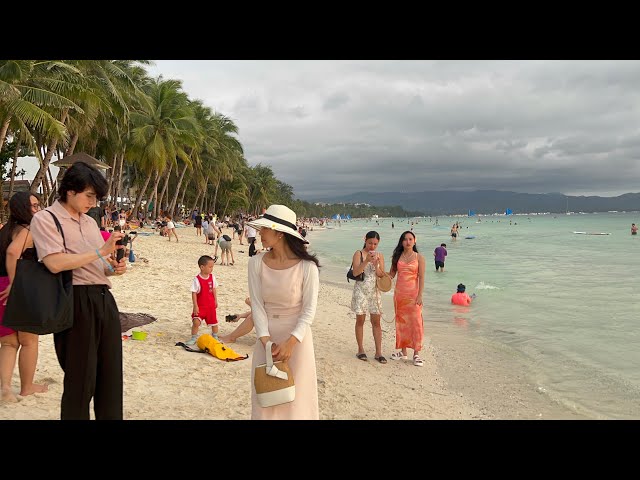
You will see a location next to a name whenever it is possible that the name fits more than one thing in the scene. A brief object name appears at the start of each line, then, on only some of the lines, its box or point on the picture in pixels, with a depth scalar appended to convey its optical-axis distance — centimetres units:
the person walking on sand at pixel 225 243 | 1650
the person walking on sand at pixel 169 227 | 2308
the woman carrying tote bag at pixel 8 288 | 341
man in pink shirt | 245
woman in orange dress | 593
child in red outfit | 613
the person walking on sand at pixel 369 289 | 590
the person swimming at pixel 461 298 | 1217
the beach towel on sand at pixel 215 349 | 571
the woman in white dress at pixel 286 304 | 271
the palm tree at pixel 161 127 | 2902
